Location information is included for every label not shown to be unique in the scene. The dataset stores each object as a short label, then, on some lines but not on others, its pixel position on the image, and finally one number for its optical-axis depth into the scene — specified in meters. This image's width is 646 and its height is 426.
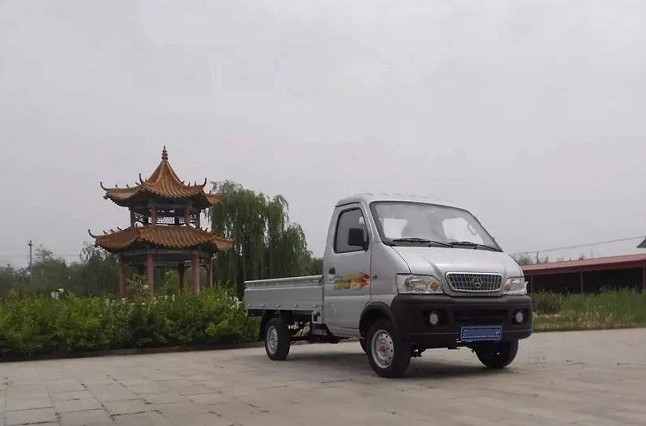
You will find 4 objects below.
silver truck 7.59
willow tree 34.66
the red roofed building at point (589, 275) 33.66
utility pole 73.55
